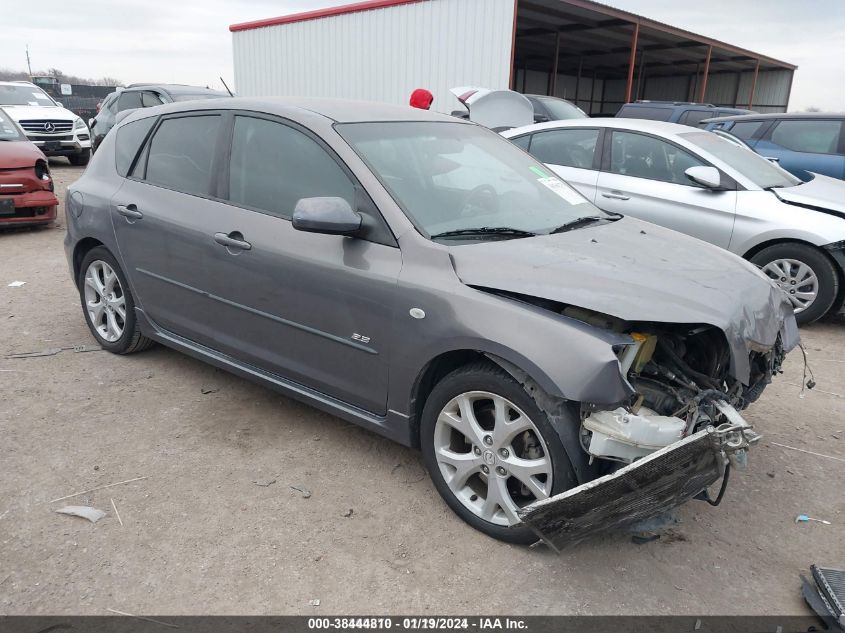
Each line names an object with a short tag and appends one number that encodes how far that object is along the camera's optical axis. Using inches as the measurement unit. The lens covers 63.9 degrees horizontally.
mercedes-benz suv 543.5
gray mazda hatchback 94.5
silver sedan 215.9
